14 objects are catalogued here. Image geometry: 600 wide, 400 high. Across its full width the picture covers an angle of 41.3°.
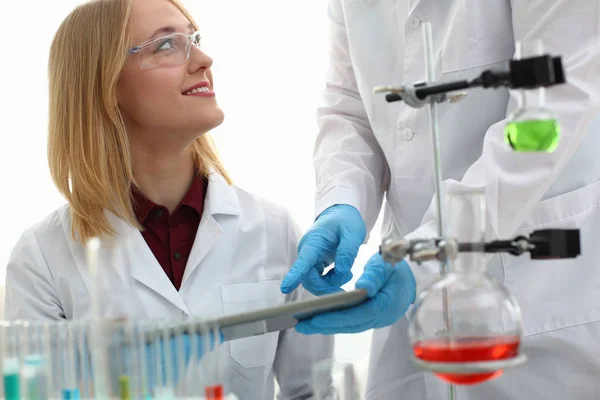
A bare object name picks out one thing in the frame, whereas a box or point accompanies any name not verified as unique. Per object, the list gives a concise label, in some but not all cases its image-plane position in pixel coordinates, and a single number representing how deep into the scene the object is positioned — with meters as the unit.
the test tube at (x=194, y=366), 1.06
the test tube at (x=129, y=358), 1.00
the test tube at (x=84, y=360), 1.07
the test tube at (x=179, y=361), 1.06
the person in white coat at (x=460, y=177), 1.41
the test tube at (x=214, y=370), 1.01
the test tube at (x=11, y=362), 1.01
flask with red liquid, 0.97
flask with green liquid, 0.98
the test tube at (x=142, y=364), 1.02
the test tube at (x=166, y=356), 1.05
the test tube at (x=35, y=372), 1.01
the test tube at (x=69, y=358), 1.08
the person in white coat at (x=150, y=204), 1.86
